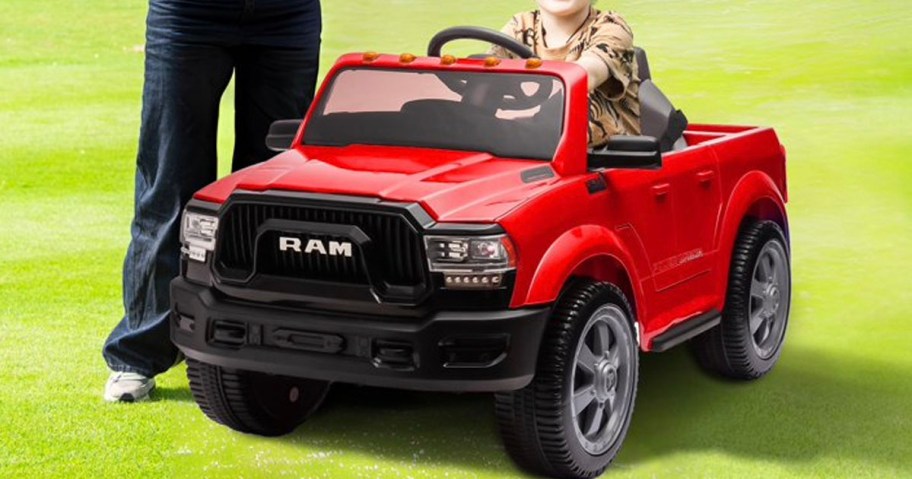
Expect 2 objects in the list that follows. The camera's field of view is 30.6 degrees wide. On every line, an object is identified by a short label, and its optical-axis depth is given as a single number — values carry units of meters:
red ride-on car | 4.99
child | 6.17
